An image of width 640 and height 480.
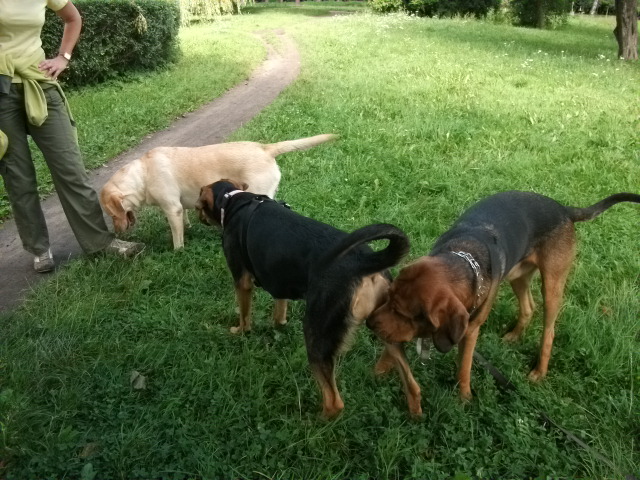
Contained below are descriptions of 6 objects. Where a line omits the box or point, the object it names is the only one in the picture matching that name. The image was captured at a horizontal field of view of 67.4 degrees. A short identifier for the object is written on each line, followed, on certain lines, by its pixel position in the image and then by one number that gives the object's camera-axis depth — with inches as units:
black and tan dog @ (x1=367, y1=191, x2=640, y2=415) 99.3
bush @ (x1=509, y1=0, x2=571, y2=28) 1097.4
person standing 145.9
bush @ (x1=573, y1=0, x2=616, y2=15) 1707.7
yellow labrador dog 188.7
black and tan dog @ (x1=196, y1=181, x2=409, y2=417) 102.2
